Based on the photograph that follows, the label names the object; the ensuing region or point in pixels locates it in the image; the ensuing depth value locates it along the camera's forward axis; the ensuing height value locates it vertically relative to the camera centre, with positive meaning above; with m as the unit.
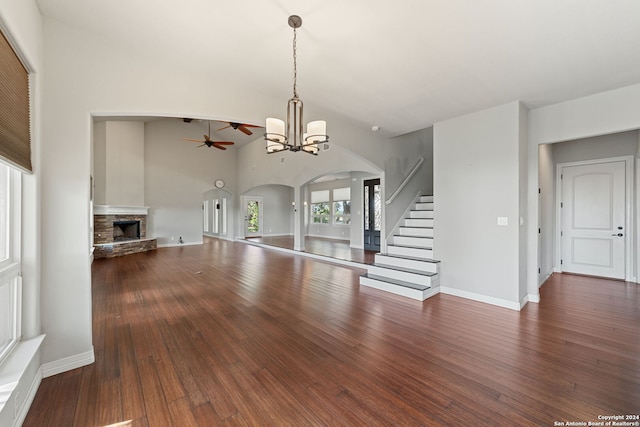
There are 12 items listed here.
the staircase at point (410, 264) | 4.26 -0.92
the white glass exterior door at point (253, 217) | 12.71 -0.21
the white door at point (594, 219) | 4.92 -0.12
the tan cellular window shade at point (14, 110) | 1.55 +0.66
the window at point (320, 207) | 12.09 +0.27
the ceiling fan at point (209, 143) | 8.23 +2.22
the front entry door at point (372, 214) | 8.55 -0.04
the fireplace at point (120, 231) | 7.73 -0.59
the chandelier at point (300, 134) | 2.87 +0.87
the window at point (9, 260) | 1.83 -0.33
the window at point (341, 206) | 11.23 +0.30
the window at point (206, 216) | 14.28 -0.18
